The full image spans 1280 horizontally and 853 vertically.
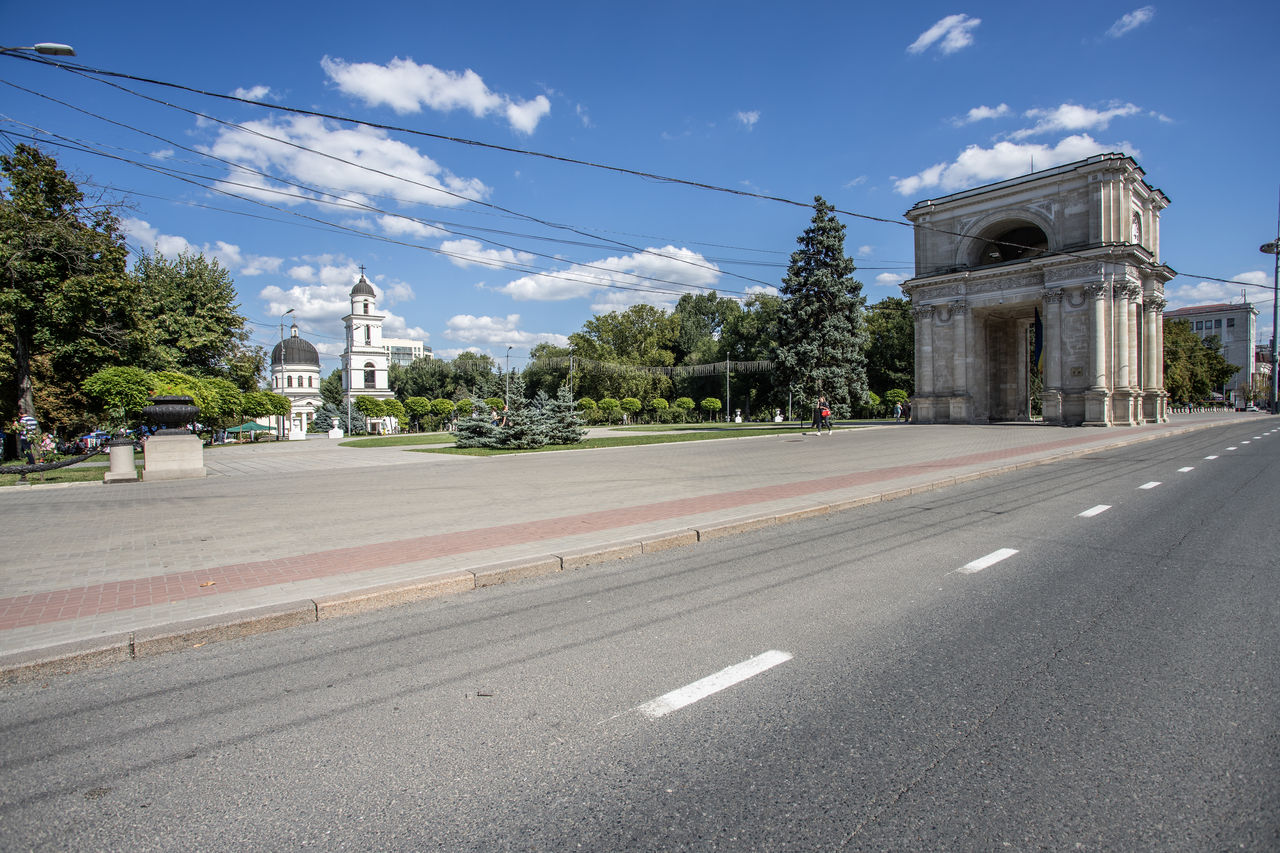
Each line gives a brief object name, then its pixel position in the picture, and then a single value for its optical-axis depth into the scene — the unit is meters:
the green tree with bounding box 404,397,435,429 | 64.38
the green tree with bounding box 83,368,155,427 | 25.34
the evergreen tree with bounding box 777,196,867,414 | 39.38
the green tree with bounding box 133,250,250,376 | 40.59
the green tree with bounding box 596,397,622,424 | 61.55
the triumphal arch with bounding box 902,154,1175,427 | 37.38
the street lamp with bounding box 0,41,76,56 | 8.15
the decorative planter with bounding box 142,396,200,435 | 15.73
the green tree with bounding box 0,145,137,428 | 27.05
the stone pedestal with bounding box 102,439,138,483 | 14.91
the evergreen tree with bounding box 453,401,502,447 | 26.12
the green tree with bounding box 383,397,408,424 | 64.56
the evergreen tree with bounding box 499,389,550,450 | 24.91
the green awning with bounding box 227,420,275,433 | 57.01
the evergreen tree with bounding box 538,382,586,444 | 26.81
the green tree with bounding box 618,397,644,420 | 67.25
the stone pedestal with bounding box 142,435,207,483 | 15.57
